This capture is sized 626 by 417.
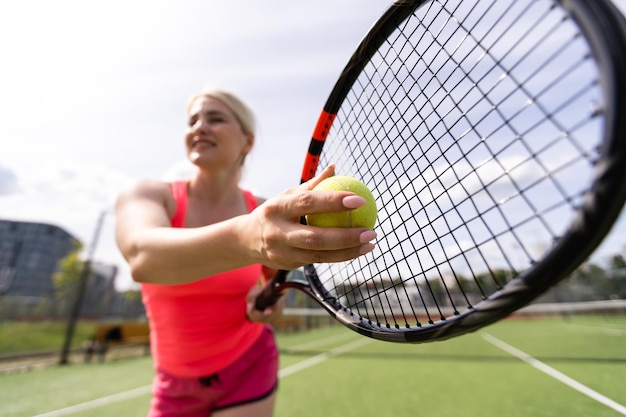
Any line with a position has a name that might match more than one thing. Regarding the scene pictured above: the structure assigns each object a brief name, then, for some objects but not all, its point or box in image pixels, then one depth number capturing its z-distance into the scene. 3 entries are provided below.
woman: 0.85
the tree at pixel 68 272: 19.58
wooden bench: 7.11
